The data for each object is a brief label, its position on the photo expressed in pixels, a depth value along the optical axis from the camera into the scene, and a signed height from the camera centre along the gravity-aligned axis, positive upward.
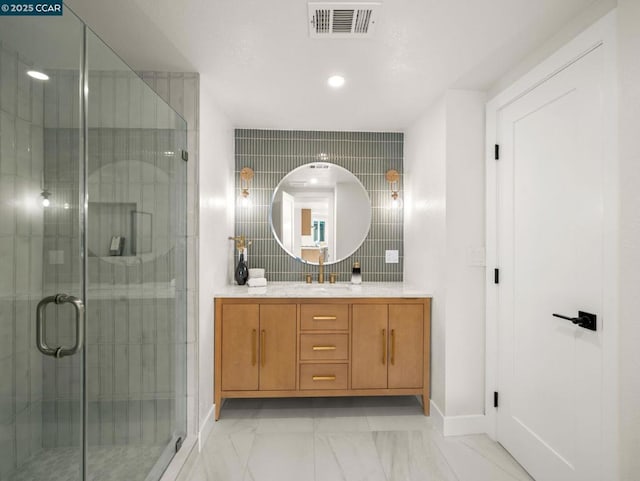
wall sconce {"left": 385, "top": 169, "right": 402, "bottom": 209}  3.16 +0.51
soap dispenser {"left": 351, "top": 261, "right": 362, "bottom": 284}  3.08 -0.29
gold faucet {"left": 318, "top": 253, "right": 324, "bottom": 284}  3.10 -0.24
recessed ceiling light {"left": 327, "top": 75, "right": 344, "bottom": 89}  2.11 +0.99
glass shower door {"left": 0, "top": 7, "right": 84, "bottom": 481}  0.97 -0.03
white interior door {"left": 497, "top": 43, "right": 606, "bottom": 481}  1.49 -0.14
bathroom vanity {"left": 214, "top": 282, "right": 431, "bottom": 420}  2.46 -0.73
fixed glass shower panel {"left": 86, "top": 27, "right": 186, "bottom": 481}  1.30 -0.16
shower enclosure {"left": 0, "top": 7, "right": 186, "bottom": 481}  1.00 -0.06
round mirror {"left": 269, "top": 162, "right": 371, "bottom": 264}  3.16 +0.25
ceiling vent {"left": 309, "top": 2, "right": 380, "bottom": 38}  1.46 +0.98
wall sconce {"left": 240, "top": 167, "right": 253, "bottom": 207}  3.11 +0.45
